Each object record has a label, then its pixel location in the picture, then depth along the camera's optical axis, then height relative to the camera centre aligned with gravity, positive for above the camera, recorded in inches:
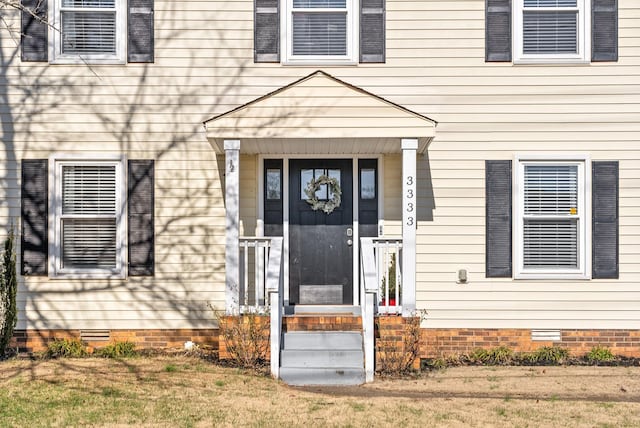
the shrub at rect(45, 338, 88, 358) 314.3 -70.1
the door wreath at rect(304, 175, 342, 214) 328.5 +11.6
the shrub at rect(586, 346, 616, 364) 314.2 -72.4
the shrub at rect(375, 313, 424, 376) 282.8 -61.9
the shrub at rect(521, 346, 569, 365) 314.2 -72.7
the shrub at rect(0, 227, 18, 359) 305.7 -42.0
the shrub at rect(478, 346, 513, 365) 315.3 -72.9
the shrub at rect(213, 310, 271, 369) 285.3 -57.8
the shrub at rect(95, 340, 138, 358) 314.2 -71.0
